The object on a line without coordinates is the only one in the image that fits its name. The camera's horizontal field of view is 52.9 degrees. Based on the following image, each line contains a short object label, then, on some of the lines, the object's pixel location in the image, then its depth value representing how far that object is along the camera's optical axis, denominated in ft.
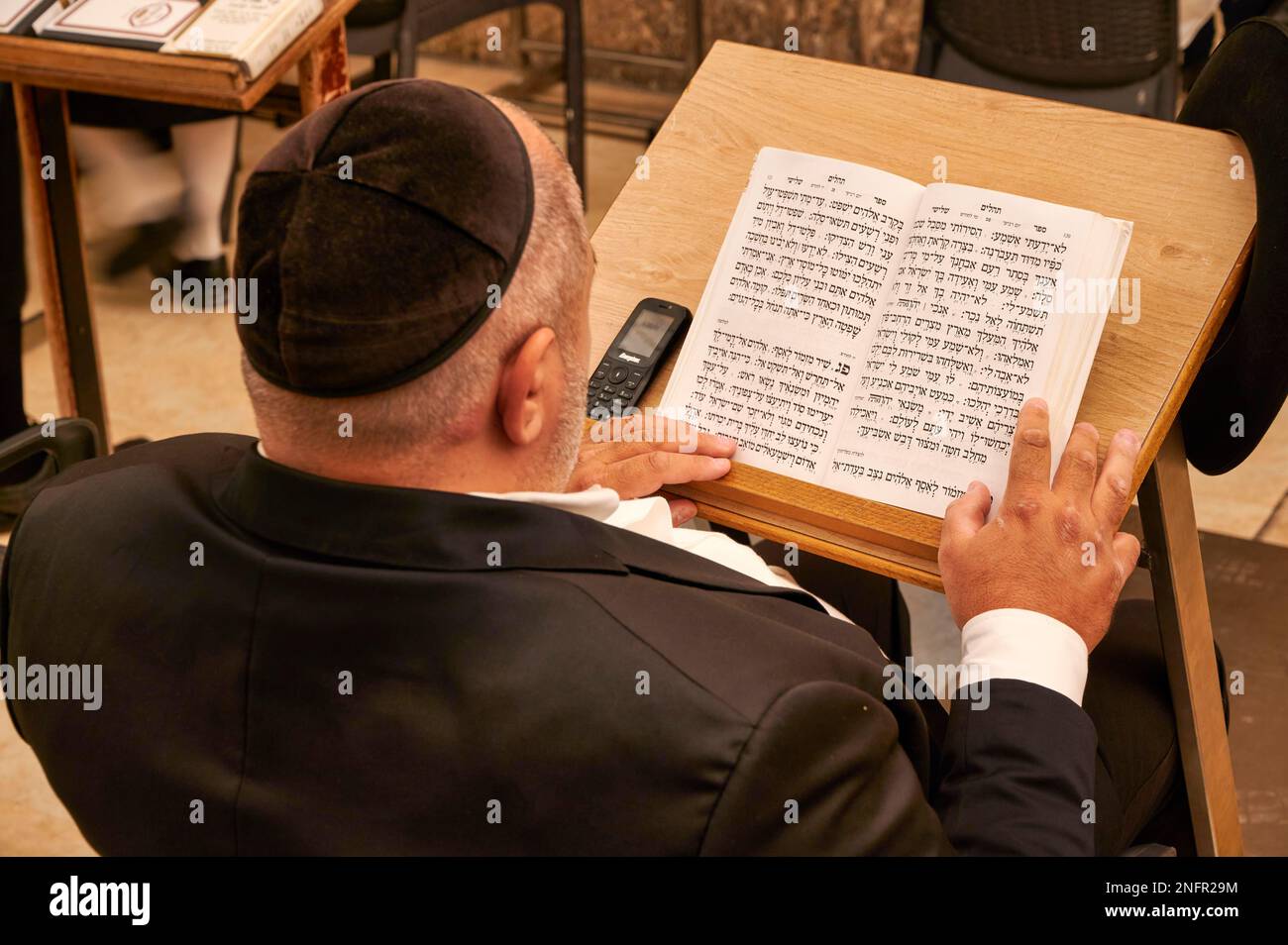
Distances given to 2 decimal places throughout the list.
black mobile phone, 4.54
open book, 4.05
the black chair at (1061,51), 8.37
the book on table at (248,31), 5.78
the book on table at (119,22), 5.97
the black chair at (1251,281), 4.10
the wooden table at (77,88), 5.83
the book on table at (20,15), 6.16
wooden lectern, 4.15
